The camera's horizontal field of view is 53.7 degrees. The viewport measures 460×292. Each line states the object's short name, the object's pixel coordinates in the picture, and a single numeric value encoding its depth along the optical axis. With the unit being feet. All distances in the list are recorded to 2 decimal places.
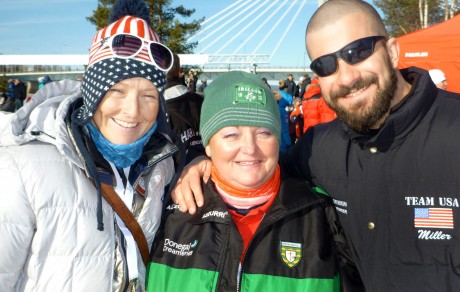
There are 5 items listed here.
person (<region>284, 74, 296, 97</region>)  59.32
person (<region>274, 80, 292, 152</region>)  22.34
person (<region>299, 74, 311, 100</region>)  50.72
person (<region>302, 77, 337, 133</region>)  20.31
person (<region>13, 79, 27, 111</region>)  61.86
